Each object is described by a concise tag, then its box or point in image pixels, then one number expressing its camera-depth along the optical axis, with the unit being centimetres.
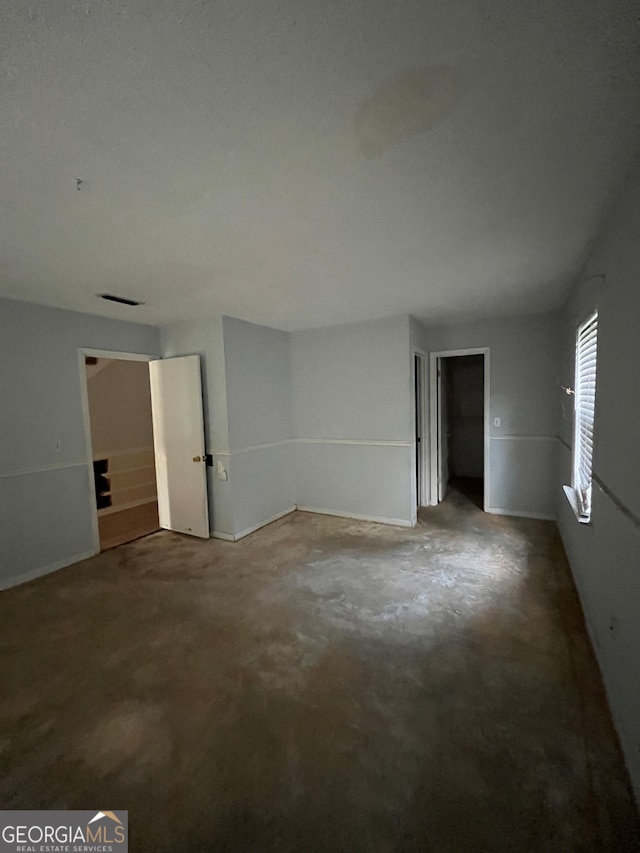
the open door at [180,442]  388
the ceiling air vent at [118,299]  296
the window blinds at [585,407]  240
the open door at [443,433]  499
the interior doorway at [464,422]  586
